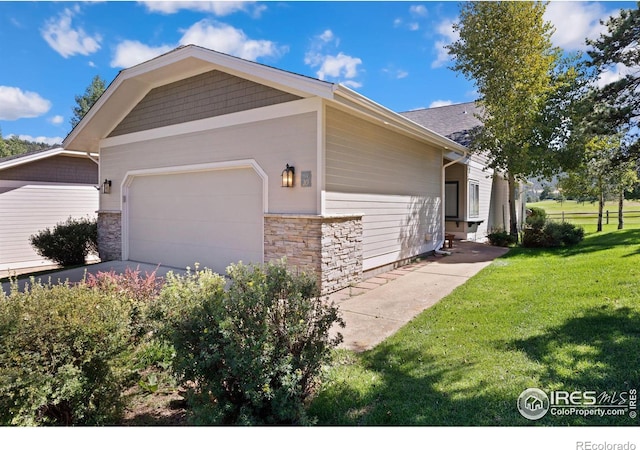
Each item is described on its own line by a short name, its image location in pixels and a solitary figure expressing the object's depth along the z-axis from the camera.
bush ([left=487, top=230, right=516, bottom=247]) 12.29
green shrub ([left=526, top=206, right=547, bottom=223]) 19.11
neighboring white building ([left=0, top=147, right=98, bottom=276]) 11.84
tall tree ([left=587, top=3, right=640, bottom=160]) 8.48
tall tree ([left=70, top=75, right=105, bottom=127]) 29.80
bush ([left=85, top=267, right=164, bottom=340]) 3.77
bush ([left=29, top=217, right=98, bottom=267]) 11.12
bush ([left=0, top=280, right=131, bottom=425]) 2.54
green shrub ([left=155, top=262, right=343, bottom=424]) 2.56
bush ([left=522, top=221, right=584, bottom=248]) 10.71
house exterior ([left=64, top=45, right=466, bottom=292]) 6.49
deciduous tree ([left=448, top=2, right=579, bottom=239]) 11.04
